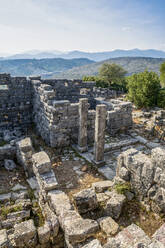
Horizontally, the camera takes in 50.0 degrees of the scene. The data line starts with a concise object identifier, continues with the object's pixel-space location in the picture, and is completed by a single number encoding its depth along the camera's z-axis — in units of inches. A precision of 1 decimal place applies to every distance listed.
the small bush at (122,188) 224.4
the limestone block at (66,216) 175.1
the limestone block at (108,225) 174.7
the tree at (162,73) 1393.8
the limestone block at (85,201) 208.2
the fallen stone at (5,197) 277.1
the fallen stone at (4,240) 154.6
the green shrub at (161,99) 716.2
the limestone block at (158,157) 189.8
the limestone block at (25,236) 168.9
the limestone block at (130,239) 133.1
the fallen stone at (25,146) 329.4
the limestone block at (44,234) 175.5
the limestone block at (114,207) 197.8
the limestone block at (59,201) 201.8
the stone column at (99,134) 302.0
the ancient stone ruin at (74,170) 175.9
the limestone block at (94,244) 135.5
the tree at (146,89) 705.0
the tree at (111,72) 1731.1
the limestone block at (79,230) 158.6
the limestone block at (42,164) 257.4
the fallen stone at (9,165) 351.9
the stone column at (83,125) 347.7
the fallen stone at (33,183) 309.1
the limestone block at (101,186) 257.0
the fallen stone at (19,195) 279.9
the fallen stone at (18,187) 302.3
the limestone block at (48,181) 242.1
